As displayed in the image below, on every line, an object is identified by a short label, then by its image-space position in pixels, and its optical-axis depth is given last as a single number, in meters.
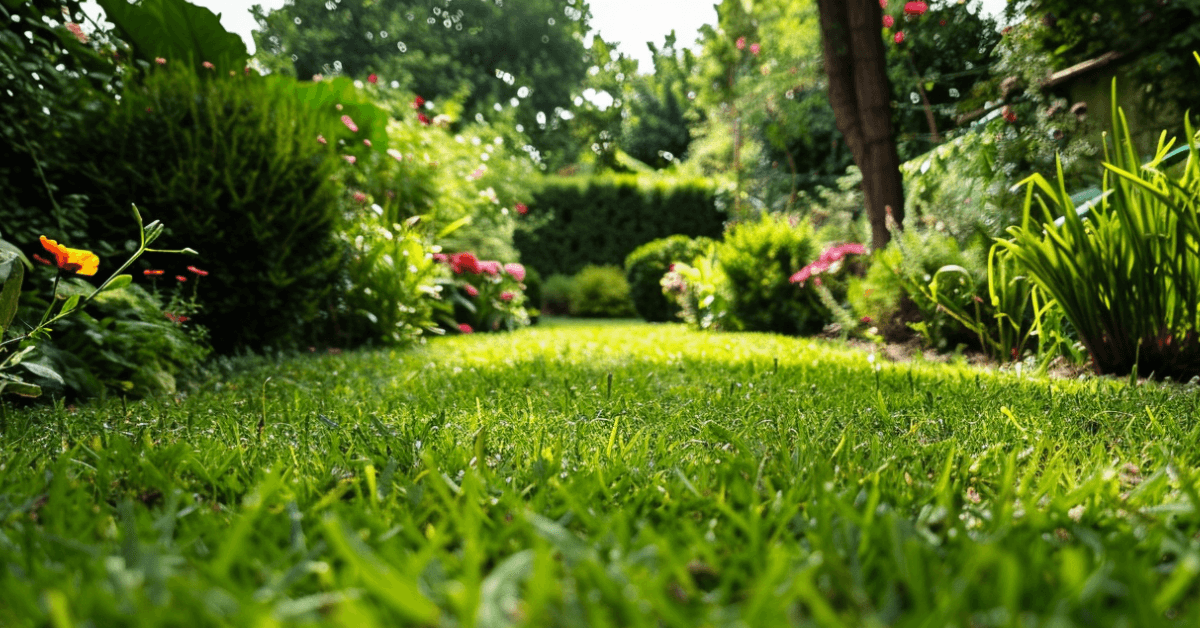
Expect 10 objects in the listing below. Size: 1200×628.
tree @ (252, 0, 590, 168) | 19.11
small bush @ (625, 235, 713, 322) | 10.02
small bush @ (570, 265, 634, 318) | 12.24
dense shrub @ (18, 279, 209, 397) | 2.15
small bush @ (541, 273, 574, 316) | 12.89
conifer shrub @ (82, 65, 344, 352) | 3.13
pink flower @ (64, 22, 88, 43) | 2.89
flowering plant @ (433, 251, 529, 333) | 6.80
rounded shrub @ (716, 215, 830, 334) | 5.93
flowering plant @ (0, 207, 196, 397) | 1.48
